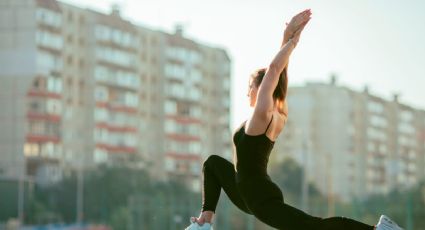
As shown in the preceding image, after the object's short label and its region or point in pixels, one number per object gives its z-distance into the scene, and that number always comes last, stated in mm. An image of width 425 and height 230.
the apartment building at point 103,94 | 81188
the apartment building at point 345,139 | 116625
